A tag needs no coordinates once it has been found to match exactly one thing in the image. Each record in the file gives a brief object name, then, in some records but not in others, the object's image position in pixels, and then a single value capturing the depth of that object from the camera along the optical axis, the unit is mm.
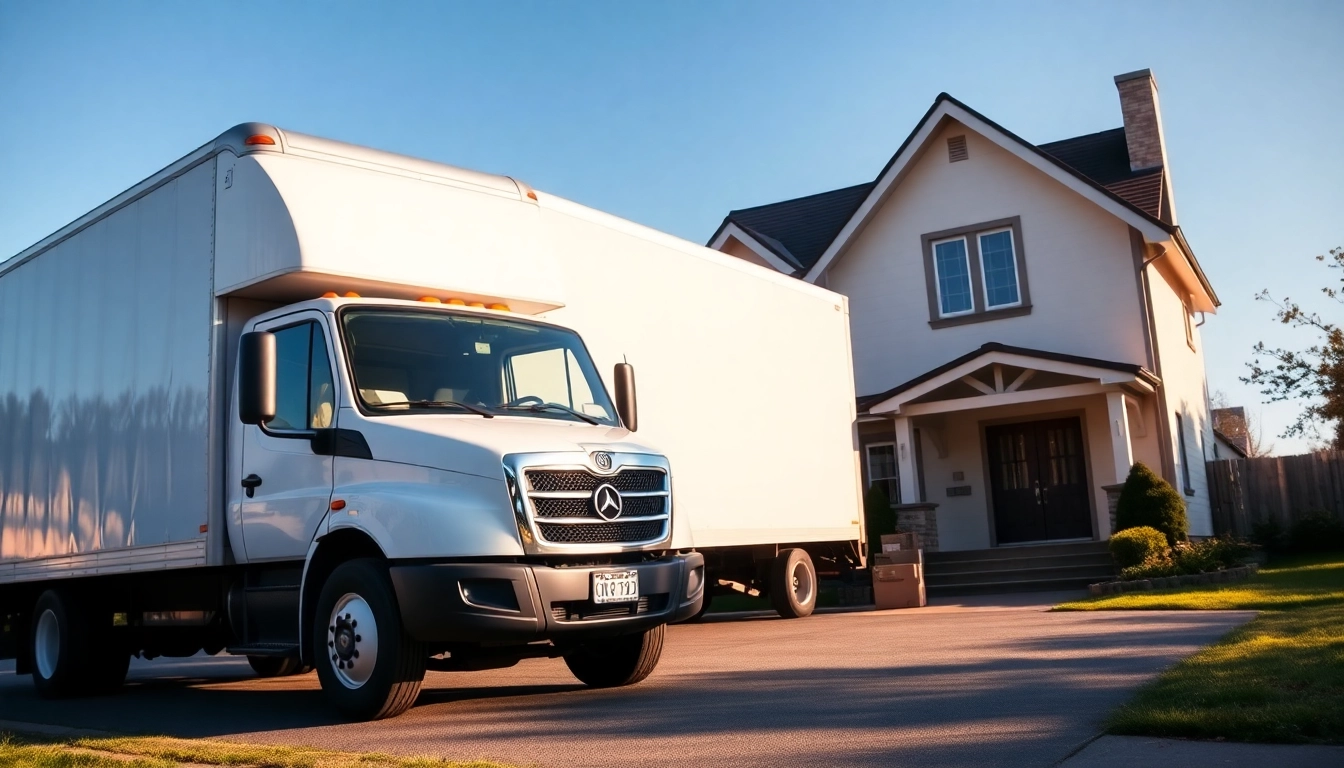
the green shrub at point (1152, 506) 18156
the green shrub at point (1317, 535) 23359
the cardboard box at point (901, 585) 17047
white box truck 7023
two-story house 21078
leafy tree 28938
